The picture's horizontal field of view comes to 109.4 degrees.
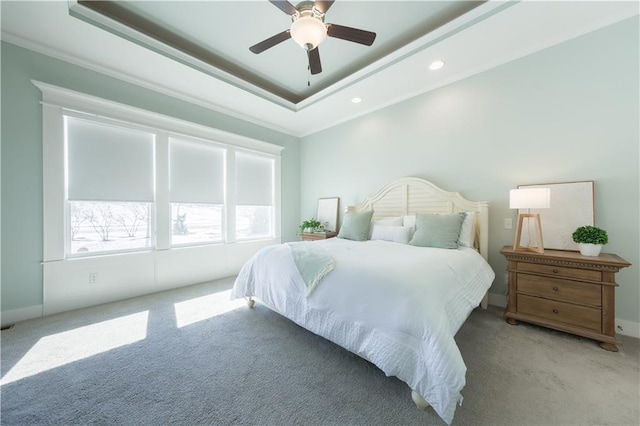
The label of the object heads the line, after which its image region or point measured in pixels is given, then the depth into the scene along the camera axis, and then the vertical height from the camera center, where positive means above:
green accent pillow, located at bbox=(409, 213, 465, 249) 2.44 -0.22
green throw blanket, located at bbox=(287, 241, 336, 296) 1.79 -0.43
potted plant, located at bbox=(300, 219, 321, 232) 4.36 -0.27
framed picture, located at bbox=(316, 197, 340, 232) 4.39 -0.02
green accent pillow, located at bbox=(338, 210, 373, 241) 3.17 -0.21
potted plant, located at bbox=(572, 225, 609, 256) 1.92 -0.25
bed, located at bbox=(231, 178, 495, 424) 1.22 -0.59
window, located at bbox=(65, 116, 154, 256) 2.65 +0.33
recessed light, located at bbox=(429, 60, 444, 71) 2.68 +1.77
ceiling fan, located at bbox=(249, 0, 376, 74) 1.83 +1.57
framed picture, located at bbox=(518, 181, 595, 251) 2.18 -0.02
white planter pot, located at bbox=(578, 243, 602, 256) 1.93 -0.33
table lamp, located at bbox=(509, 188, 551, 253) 2.11 +0.07
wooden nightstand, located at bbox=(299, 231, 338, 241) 4.02 -0.43
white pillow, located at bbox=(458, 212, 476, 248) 2.58 -0.23
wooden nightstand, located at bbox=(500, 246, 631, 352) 1.82 -0.71
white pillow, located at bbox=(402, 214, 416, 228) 2.99 -0.13
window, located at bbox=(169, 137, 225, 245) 3.43 +0.35
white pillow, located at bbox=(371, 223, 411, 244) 2.84 -0.29
